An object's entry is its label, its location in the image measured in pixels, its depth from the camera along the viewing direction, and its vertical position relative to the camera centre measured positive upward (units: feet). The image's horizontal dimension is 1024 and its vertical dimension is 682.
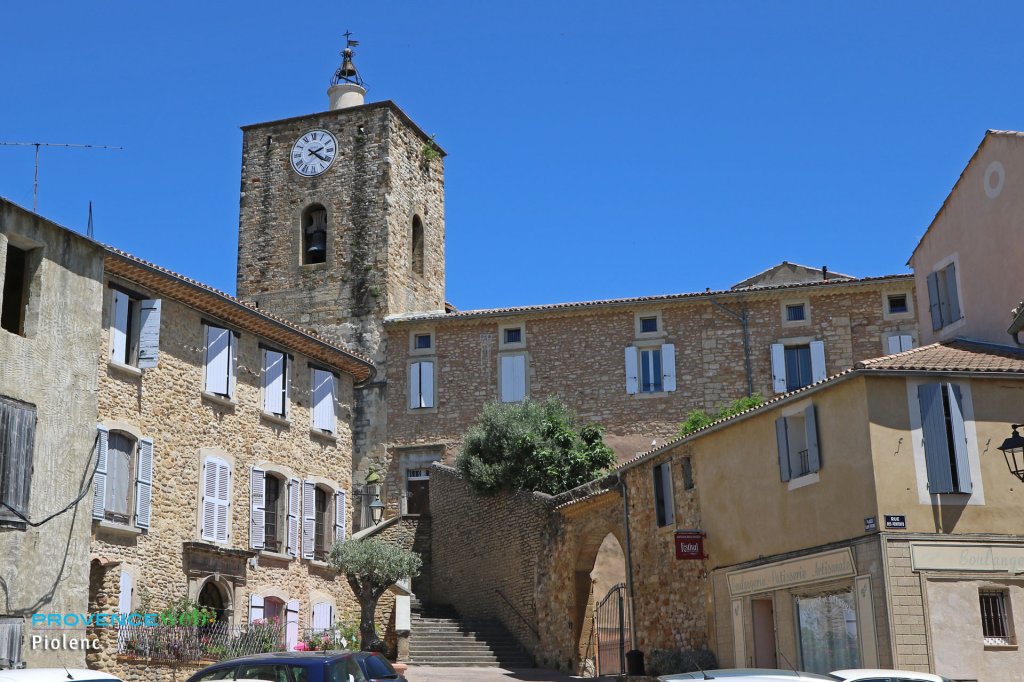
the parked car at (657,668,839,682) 30.39 -1.42
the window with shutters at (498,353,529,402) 117.70 +23.18
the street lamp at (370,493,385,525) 97.76 +9.75
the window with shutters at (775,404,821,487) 60.19 +8.49
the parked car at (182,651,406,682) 38.32 -1.14
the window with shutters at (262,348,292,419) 81.00 +16.20
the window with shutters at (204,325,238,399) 75.72 +16.47
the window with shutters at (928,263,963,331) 72.33 +18.38
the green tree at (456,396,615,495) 95.96 +13.30
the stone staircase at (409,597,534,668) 84.74 -1.22
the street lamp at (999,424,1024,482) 48.96 +6.60
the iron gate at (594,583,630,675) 78.48 -0.68
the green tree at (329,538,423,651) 78.43 +3.78
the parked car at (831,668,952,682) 35.14 -1.73
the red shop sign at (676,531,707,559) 66.90 +3.94
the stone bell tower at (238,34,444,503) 127.03 +42.61
